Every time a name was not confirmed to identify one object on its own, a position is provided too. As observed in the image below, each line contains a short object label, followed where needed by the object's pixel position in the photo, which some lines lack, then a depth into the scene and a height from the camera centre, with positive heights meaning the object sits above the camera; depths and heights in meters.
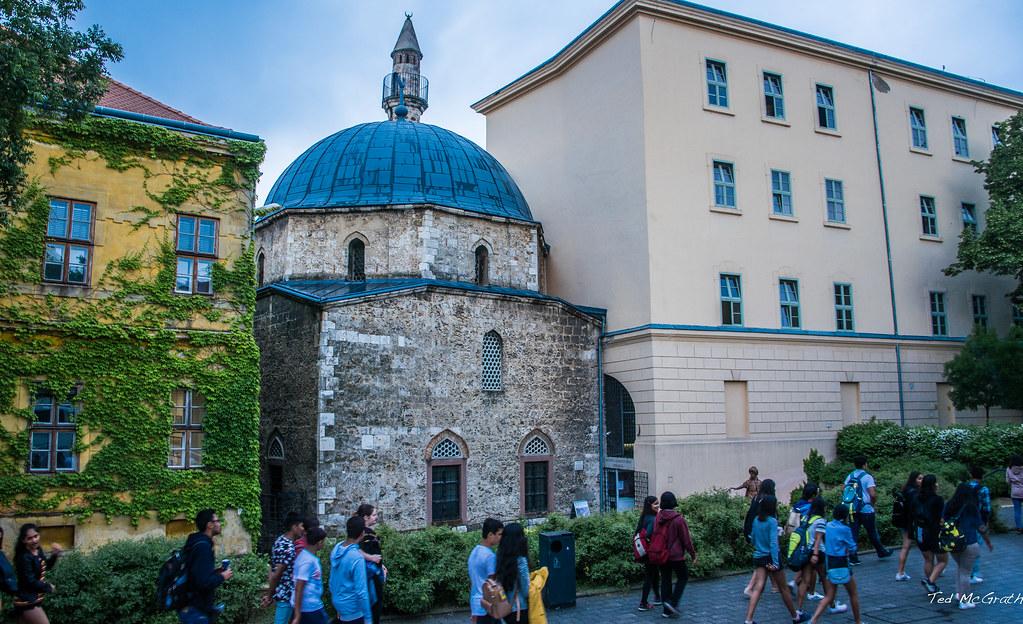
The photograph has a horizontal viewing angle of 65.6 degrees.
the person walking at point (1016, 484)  16.78 -0.71
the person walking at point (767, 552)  10.66 -1.32
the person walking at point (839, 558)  10.26 -1.36
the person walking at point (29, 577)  9.14 -1.33
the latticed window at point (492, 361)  22.28 +2.63
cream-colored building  22.95 +6.95
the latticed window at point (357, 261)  24.36 +5.96
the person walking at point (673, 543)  11.27 -1.25
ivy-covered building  14.34 +2.39
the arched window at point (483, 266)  25.16 +5.95
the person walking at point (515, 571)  7.88 -1.13
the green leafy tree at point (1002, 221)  25.66 +7.36
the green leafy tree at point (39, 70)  11.48 +5.94
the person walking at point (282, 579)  9.35 -1.42
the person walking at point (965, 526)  11.54 -1.08
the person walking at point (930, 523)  11.91 -1.08
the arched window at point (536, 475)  22.23 -0.55
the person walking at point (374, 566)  9.00 -1.22
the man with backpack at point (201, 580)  8.27 -1.24
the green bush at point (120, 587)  10.73 -1.76
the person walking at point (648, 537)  11.59 -1.19
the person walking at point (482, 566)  8.00 -1.09
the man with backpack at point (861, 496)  14.59 -0.81
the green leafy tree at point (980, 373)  24.14 +2.35
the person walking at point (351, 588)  8.38 -1.37
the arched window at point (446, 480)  20.61 -0.60
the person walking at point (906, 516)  13.10 -1.06
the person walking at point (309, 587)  8.46 -1.37
